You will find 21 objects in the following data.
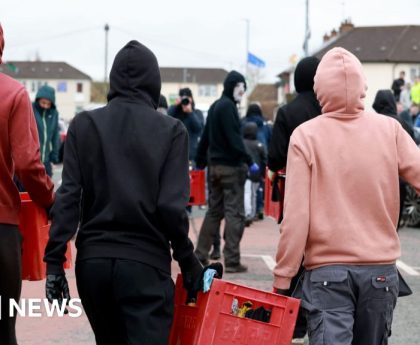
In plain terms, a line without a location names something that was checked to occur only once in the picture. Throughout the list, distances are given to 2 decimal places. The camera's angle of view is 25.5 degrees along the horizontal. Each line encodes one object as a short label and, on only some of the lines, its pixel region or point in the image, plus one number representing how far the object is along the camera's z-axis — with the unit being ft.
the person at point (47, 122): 38.06
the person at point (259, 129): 51.55
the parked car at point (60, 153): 38.69
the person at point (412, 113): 59.58
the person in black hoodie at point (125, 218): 13.24
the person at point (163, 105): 40.57
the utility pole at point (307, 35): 119.70
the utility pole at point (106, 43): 231.91
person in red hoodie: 15.15
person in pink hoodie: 14.01
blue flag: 150.10
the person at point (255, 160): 48.14
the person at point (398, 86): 79.77
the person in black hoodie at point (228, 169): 31.19
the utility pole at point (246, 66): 192.07
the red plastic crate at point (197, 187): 33.55
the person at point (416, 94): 70.54
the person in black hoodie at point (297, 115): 21.13
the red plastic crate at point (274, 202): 21.86
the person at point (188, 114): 44.60
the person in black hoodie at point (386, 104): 29.71
